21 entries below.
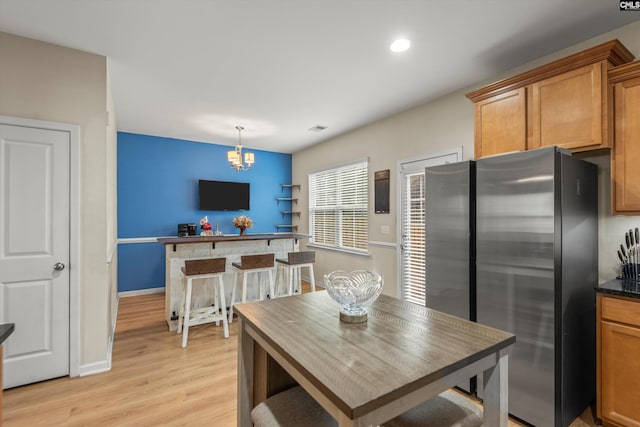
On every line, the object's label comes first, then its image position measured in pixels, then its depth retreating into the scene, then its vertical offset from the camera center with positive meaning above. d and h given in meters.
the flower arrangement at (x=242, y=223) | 4.77 -0.14
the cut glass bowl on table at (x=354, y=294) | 1.38 -0.37
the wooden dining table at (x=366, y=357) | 0.87 -0.49
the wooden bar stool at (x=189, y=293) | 3.26 -0.91
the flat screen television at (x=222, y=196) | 5.75 +0.36
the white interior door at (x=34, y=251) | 2.38 -0.30
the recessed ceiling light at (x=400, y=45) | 2.42 +1.39
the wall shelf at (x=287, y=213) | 6.75 +0.02
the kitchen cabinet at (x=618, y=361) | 1.81 -0.91
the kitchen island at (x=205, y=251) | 3.68 -0.50
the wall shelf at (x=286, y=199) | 6.68 +0.33
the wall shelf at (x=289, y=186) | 6.62 +0.62
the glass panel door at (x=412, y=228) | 3.74 -0.18
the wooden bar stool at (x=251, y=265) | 3.72 -0.64
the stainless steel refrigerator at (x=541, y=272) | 1.87 -0.39
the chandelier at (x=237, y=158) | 4.52 +0.85
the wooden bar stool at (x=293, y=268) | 4.02 -0.77
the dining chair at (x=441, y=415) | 1.16 -0.80
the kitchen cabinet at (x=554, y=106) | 2.01 +0.81
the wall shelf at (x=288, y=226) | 6.70 -0.27
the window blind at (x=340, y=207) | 4.87 +0.12
